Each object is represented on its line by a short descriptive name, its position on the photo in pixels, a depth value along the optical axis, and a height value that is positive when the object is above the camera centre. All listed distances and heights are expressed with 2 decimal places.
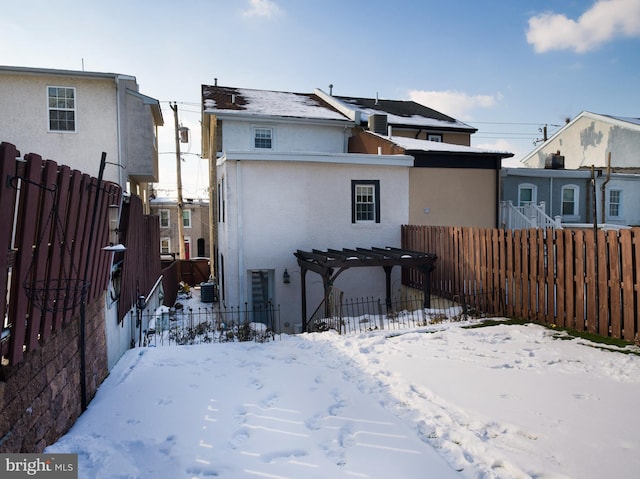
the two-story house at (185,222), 36.94 +0.69
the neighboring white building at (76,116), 14.34 +3.96
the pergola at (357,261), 11.26 -0.90
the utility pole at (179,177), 27.48 +3.49
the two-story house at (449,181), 15.47 +1.66
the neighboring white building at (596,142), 26.28 +5.55
